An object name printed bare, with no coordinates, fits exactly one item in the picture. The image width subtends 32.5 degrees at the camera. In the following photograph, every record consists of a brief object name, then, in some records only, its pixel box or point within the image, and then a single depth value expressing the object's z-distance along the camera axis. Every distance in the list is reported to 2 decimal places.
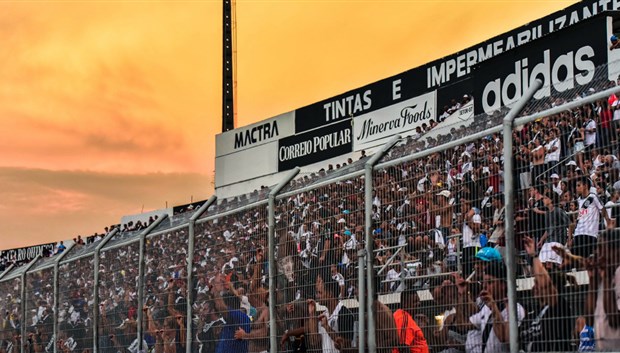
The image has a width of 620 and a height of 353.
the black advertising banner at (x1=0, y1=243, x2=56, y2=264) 65.74
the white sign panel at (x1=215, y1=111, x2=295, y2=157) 36.53
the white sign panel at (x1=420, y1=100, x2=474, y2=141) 25.69
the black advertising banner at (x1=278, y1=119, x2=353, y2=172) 33.03
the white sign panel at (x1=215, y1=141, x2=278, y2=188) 37.41
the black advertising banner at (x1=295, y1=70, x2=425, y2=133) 30.14
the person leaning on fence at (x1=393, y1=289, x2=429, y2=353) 8.66
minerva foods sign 28.91
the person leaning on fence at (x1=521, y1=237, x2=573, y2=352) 7.25
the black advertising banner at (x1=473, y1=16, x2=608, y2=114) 21.66
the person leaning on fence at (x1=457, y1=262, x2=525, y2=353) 7.74
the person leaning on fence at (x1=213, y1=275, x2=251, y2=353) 11.25
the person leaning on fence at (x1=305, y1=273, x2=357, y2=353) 9.64
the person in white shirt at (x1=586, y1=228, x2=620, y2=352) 6.86
